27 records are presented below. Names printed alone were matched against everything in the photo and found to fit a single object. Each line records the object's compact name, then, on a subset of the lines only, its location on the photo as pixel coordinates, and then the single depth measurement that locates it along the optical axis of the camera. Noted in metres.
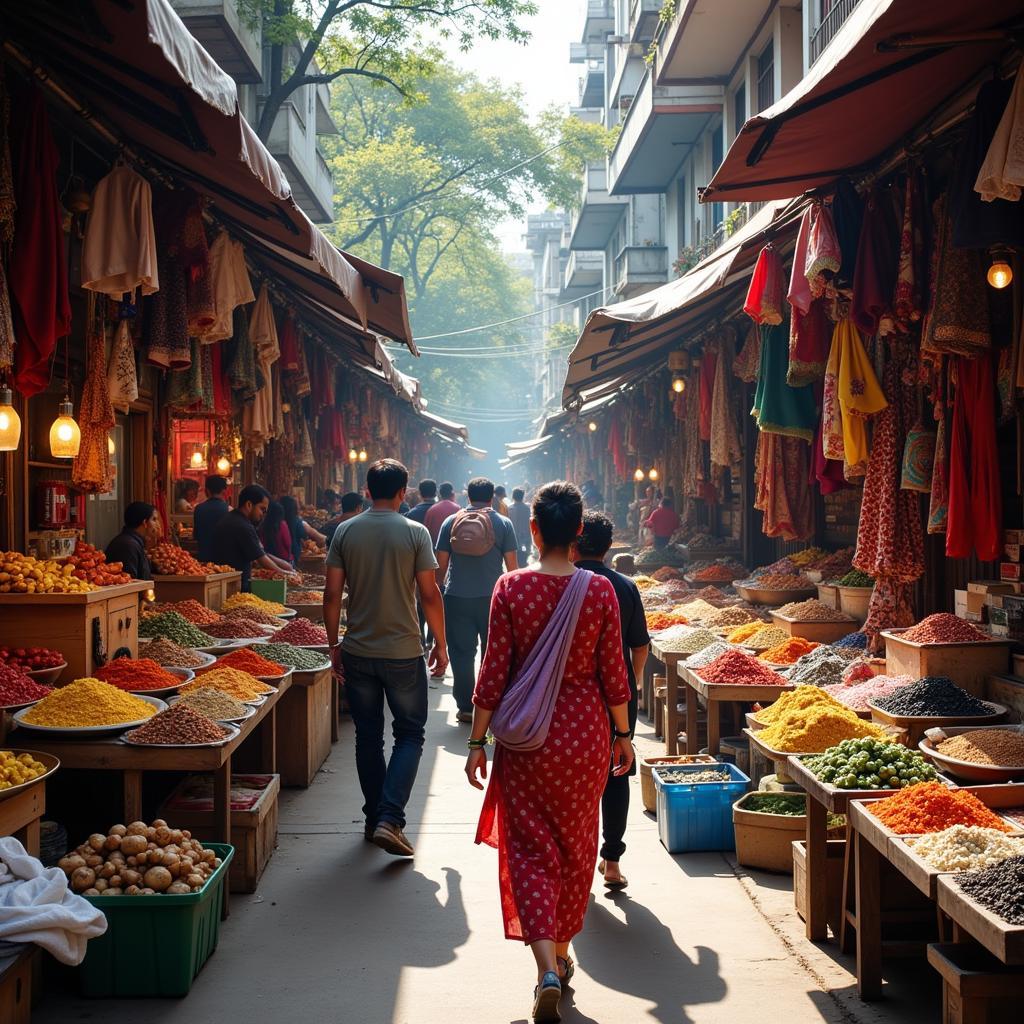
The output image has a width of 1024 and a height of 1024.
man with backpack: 10.29
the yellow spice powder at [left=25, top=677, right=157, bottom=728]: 5.24
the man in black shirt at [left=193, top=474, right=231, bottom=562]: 11.50
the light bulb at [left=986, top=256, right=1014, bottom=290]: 5.47
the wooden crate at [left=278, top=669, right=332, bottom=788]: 7.93
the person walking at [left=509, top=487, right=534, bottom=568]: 20.20
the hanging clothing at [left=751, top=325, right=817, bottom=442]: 9.17
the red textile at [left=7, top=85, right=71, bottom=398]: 5.82
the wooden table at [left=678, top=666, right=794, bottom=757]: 7.15
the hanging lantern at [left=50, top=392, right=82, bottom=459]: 6.97
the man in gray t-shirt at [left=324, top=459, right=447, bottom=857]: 6.40
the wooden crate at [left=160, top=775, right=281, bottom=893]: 5.59
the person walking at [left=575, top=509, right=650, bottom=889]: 5.61
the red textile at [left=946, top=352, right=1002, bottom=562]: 6.29
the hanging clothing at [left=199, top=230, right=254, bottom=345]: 8.37
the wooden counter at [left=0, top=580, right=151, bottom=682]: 6.08
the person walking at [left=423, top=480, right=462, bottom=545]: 13.46
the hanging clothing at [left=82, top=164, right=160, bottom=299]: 6.45
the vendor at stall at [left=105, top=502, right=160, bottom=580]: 8.48
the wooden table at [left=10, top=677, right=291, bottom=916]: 5.12
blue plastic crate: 6.46
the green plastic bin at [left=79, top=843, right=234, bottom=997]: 4.36
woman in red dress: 4.19
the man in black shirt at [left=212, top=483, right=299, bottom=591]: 10.95
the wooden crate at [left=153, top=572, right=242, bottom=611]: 9.63
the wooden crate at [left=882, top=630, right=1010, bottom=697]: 6.20
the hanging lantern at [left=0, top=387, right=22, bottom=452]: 5.99
